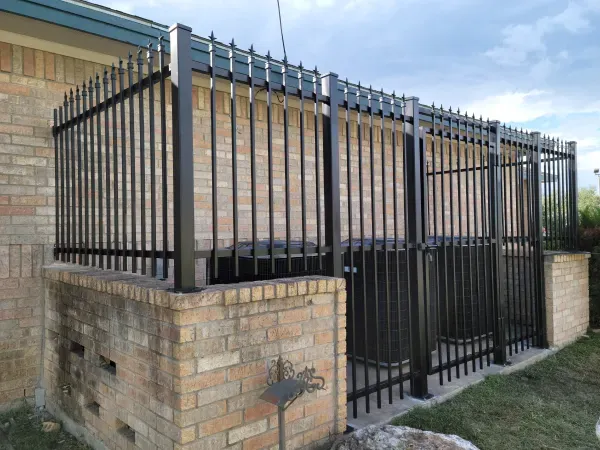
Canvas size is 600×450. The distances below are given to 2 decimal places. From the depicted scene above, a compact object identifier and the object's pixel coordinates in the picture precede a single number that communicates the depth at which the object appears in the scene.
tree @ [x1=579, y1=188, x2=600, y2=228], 7.34
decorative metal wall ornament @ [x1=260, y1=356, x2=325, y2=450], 2.17
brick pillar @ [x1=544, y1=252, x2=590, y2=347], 5.62
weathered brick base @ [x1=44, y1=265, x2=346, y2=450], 2.14
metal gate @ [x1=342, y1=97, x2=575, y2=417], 3.74
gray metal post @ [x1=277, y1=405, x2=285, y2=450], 2.29
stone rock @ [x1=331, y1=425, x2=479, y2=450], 2.57
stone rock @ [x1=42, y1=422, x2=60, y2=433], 3.37
